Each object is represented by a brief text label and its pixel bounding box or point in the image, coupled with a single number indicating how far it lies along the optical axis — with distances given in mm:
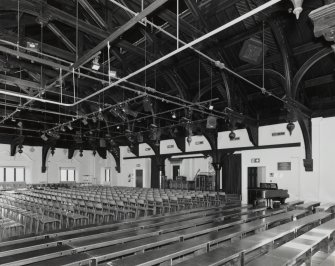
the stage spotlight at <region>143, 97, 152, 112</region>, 9258
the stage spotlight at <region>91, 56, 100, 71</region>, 6779
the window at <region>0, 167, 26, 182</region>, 19266
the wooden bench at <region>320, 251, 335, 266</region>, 2896
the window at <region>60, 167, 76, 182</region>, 22203
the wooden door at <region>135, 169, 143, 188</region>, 20338
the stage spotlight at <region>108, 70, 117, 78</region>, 6743
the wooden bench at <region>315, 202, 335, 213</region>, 7346
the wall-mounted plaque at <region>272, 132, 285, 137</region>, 12489
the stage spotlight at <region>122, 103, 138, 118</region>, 10000
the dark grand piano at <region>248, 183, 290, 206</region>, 9073
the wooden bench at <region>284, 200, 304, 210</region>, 7760
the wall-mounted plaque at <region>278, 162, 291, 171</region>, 12250
